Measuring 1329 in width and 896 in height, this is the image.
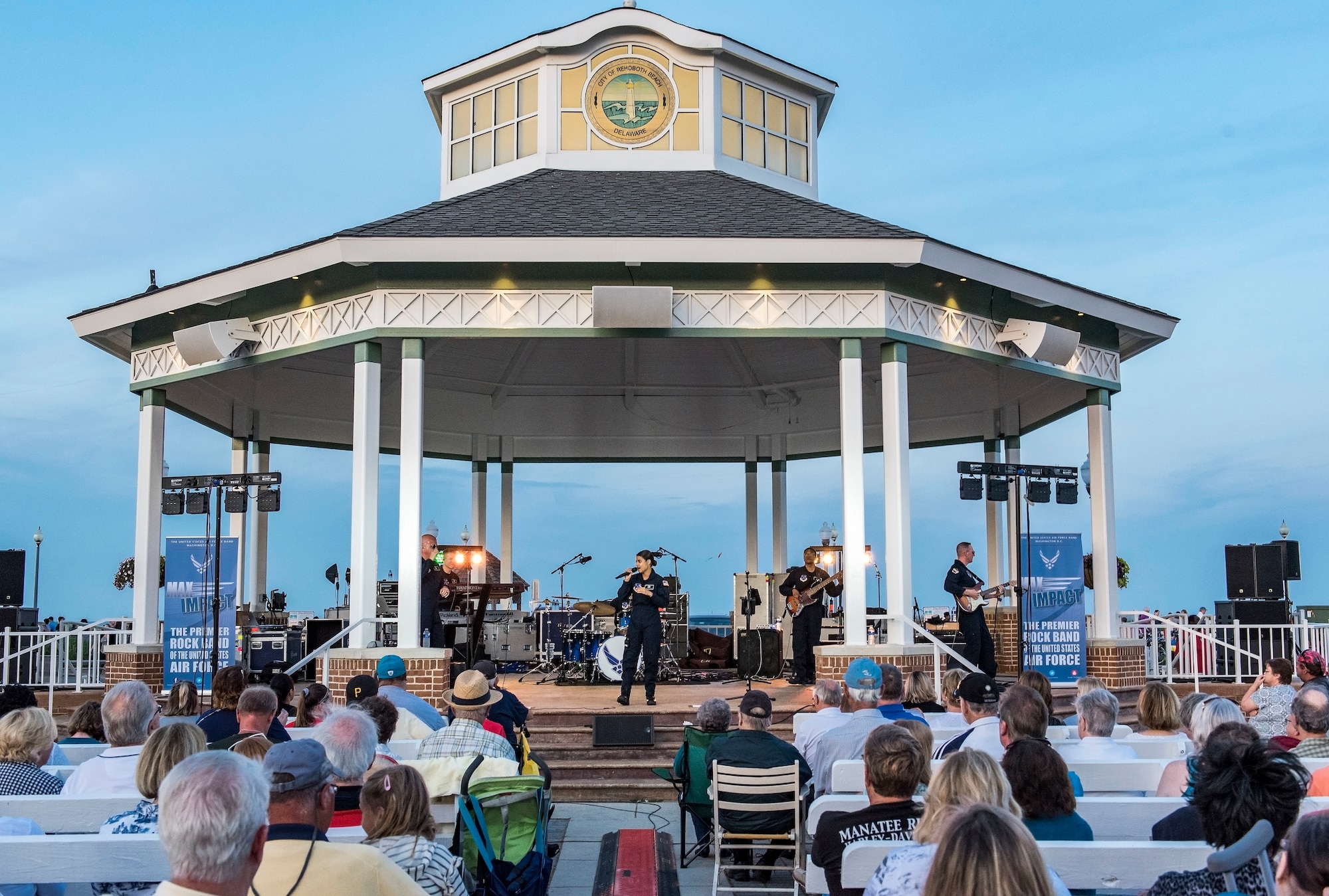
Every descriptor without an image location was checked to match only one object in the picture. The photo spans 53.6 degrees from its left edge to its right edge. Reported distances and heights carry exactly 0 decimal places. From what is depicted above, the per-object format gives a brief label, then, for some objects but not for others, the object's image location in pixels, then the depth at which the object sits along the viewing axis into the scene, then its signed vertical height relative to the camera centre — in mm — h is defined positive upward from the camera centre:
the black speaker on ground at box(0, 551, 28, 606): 19422 +220
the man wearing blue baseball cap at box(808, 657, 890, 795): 7270 -782
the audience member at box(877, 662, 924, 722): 7781 -685
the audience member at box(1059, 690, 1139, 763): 6129 -711
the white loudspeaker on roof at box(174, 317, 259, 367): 13070 +2485
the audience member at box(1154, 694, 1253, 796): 6031 -628
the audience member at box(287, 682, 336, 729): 7578 -693
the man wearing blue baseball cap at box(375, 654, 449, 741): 7969 -750
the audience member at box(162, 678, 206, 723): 7762 -676
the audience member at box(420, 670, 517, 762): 6488 -775
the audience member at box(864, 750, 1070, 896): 3502 -616
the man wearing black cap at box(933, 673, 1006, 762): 6352 -602
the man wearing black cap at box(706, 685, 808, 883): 7301 -953
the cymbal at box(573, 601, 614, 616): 15995 -284
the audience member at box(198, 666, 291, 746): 7109 -665
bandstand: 12281 +2865
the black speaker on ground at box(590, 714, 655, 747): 11195 -1242
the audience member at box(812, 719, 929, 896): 4656 -731
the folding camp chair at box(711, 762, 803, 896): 7180 -1124
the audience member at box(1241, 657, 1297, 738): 8203 -808
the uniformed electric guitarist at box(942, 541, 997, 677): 13516 -297
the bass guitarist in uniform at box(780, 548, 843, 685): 14555 -404
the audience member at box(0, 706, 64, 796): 5254 -665
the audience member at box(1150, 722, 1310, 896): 3592 -606
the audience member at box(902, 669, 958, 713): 8359 -699
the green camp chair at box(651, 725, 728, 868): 8102 -1224
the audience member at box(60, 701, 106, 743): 7207 -750
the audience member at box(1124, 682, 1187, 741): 6715 -678
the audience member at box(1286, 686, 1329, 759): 6098 -636
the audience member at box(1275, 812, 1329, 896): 2840 -604
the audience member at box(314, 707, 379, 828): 4613 -589
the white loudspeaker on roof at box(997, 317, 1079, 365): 13484 +2501
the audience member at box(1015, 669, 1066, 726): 7641 -589
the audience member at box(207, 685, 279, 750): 6512 -613
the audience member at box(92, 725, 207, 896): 4527 -653
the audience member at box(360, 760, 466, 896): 4109 -766
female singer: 12578 -196
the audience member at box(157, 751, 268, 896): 2818 -522
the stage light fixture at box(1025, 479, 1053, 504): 13752 +942
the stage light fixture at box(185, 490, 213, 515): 13359 +875
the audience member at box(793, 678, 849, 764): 7809 -795
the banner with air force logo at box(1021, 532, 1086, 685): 13766 -418
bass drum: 15094 -834
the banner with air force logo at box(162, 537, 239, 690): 12992 -234
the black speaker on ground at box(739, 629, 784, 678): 16141 -861
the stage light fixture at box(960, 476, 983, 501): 13273 +946
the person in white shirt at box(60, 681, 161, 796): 5559 -670
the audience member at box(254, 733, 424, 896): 3293 -665
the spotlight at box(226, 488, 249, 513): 12766 +855
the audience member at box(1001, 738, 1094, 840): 4441 -727
